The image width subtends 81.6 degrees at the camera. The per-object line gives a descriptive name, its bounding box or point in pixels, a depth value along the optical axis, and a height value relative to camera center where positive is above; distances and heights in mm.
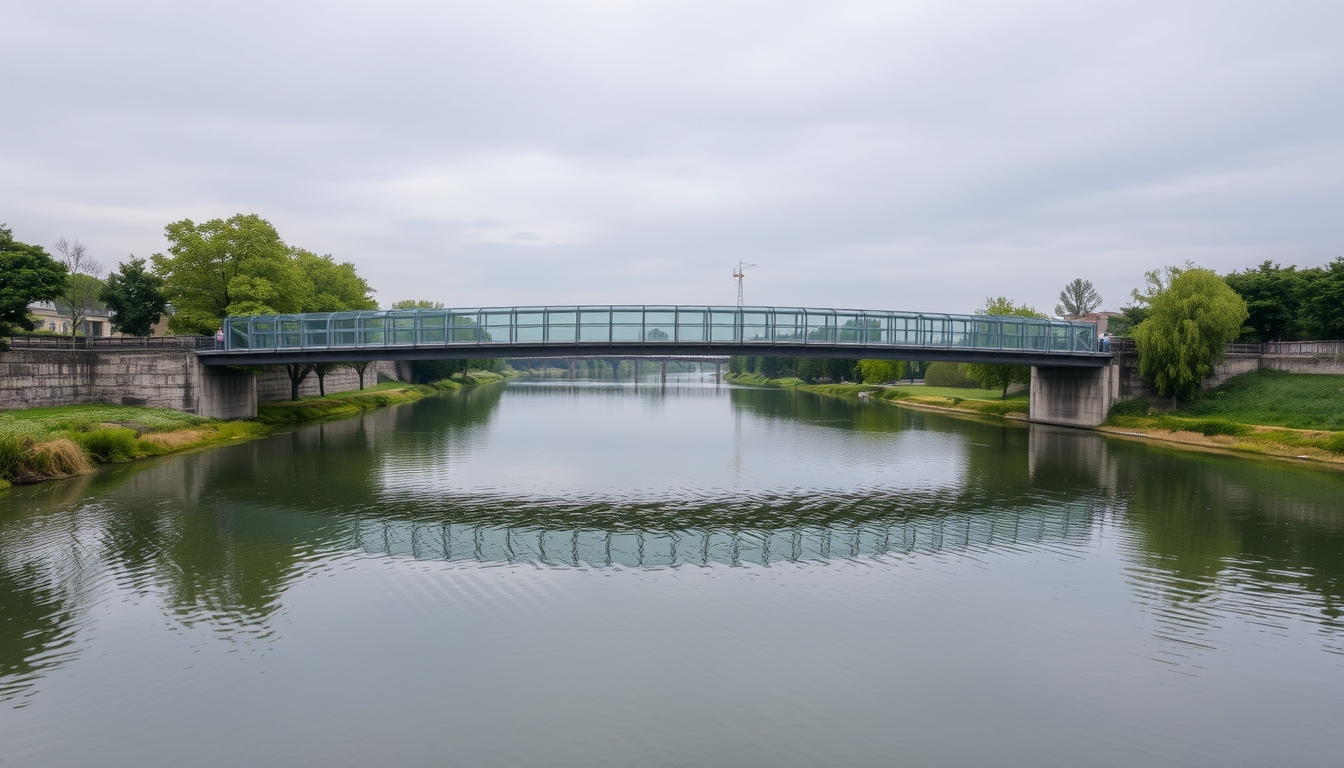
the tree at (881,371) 109312 -2541
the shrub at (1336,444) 41997 -4628
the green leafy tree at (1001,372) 74750 -1639
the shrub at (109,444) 34969 -4599
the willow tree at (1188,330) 54500 +1925
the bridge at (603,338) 45500 +790
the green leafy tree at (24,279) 44812 +3872
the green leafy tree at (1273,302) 69188 +5065
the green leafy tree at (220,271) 55156 +5450
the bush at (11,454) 29469 -4254
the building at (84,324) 98550 +2759
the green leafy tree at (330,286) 66812 +5792
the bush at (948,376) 100250 -2838
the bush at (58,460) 30750 -4717
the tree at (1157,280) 57781 +5791
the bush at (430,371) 110938 -3292
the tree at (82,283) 98625 +8779
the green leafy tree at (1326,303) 62969 +4601
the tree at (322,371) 67188 -2101
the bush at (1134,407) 57062 -3757
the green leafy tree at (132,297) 66875 +4124
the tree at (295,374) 64156 -2324
